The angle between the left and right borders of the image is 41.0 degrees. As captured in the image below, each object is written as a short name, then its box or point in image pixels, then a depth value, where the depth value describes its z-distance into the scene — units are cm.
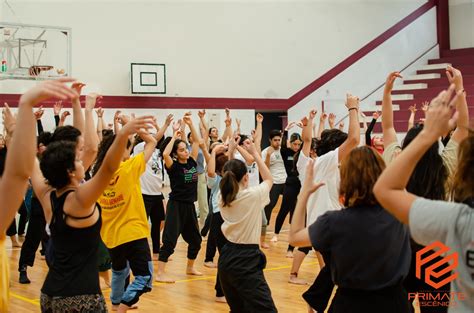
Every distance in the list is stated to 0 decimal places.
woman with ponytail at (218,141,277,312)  479
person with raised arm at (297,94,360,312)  530
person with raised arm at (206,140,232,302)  703
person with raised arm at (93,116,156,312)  556
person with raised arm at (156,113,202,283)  799
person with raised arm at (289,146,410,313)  306
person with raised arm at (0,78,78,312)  256
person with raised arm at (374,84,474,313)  236
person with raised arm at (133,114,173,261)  876
